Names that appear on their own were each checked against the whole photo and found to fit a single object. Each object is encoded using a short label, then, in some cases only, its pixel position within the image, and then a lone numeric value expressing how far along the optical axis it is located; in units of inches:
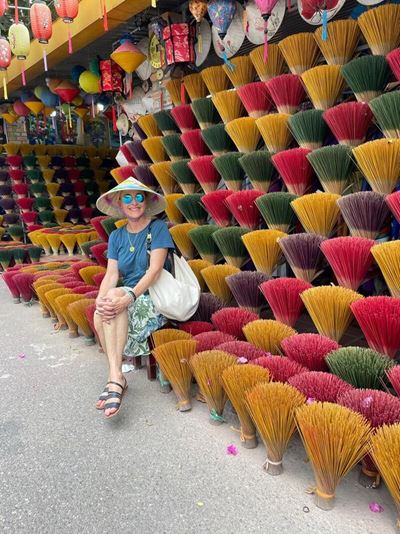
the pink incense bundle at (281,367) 51.6
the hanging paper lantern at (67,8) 121.5
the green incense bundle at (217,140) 97.2
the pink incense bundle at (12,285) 133.5
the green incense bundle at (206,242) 90.8
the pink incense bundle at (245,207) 83.4
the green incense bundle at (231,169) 89.6
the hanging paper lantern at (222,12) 93.4
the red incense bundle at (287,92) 81.9
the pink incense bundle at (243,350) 58.5
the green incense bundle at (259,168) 82.9
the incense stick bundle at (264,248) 75.0
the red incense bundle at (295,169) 75.0
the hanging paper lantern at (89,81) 171.6
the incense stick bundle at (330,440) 38.4
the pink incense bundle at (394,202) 57.9
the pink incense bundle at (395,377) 45.0
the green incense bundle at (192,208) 100.4
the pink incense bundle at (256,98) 88.4
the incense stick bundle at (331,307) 58.5
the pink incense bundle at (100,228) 126.5
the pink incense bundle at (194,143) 105.2
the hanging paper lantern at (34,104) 236.1
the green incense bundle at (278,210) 75.9
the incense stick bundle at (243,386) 49.4
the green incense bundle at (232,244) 83.2
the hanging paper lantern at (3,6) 128.6
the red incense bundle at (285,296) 66.4
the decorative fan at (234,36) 96.8
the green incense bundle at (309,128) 75.3
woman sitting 65.1
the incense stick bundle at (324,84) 74.6
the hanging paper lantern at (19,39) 144.9
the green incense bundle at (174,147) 112.7
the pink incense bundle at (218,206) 91.4
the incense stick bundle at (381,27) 66.5
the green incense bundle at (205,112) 103.0
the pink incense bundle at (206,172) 97.5
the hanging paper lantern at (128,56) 124.0
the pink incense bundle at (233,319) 70.3
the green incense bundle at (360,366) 48.9
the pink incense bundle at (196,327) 73.9
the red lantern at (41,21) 135.6
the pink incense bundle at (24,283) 129.3
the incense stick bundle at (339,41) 74.1
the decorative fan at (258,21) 87.2
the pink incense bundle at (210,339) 63.5
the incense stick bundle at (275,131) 81.4
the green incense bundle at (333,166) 68.3
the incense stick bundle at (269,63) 87.7
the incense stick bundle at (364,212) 62.1
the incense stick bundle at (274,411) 43.6
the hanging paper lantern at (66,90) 201.0
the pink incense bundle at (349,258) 60.4
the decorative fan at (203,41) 109.0
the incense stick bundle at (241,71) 95.4
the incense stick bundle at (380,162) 61.2
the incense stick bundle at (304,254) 68.2
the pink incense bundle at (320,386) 45.7
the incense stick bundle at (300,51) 80.7
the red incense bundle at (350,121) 68.3
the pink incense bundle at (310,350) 54.3
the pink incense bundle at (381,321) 52.4
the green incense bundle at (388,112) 62.1
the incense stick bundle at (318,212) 68.5
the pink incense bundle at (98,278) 103.9
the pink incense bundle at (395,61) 64.2
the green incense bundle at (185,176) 106.6
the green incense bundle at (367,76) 67.9
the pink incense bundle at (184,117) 110.4
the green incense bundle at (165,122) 117.6
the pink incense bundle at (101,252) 121.0
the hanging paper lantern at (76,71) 184.9
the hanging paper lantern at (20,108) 249.6
